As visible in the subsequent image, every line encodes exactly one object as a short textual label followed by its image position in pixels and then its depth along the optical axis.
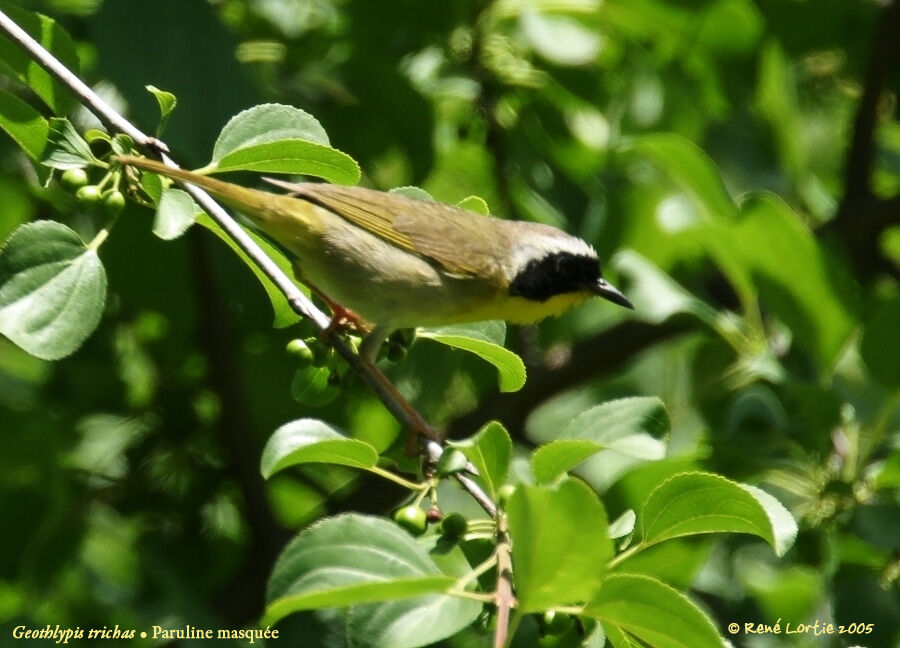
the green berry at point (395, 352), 6.27
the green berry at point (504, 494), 4.50
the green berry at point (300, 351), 5.59
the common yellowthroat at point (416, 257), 6.69
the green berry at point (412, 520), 4.77
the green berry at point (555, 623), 4.73
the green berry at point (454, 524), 4.71
